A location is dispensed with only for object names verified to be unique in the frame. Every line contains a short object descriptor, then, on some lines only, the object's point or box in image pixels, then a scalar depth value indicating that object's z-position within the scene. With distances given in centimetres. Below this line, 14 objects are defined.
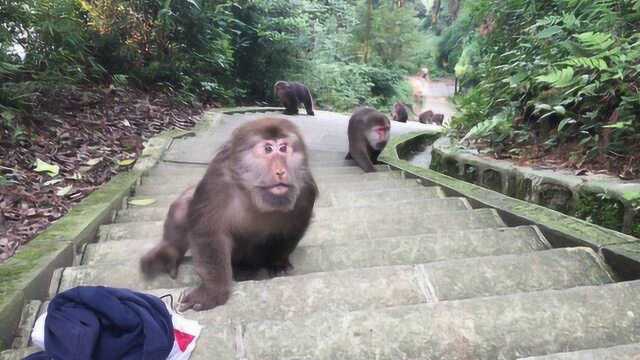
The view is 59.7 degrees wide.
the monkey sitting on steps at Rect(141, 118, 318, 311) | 239
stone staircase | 182
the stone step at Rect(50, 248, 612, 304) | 228
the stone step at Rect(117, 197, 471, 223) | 365
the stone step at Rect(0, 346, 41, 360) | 172
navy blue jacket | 160
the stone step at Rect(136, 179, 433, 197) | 478
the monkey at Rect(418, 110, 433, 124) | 1883
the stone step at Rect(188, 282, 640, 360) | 180
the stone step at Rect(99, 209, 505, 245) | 335
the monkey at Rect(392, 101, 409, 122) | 1579
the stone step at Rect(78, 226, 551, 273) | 281
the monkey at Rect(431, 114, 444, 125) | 1877
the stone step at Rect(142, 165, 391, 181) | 534
